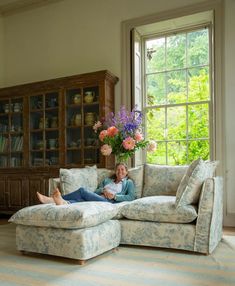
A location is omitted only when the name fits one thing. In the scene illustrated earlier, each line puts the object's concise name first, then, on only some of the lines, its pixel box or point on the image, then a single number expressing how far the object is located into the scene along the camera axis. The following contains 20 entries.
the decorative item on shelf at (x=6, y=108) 5.63
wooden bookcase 4.99
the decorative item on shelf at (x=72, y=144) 5.10
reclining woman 3.48
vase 4.05
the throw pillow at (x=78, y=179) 3.74
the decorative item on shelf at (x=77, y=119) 5.07
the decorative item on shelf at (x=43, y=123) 5.31
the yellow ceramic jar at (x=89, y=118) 5.00
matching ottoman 2.81
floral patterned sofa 2.85
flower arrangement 3.95
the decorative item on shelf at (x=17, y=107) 5.54
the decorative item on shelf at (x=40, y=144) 5.32
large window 4.95
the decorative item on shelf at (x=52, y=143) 5.24
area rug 2.37
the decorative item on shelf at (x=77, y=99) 5.09
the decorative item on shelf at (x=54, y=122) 5.24
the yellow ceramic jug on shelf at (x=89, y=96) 5.01
